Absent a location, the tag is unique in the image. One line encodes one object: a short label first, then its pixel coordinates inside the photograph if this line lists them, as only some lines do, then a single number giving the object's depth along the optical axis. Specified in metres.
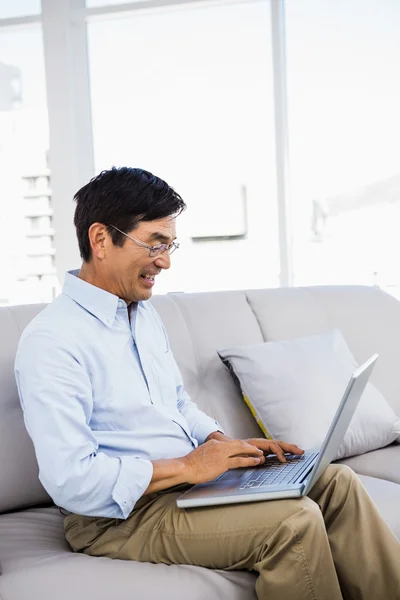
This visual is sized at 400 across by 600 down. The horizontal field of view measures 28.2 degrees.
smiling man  1.44
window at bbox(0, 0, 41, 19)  5.07
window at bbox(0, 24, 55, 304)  5.11
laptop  1.46
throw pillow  2.16
